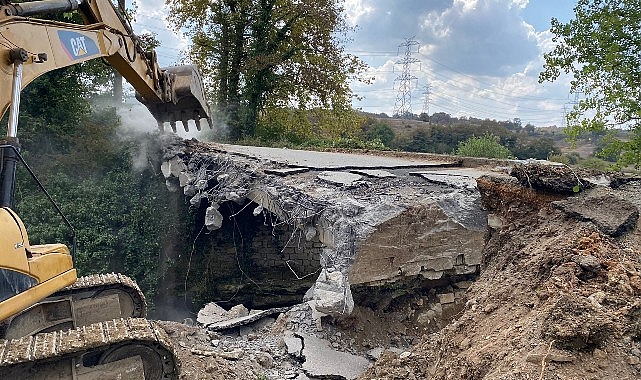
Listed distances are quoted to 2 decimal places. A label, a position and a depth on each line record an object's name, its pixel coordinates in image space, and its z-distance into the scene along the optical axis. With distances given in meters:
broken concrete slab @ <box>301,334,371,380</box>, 4.57
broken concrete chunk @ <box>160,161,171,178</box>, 8.94
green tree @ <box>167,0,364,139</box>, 16.91
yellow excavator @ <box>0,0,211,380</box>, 3.15
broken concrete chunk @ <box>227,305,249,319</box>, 7.06
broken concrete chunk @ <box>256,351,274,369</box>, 4.75
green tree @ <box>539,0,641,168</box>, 8.86
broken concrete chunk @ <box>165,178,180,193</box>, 9.09
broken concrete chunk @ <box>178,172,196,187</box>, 8.06
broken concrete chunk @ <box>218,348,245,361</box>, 4.88
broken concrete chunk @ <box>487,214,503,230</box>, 3.78
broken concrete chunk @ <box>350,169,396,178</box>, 6.15
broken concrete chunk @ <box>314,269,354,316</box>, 4.68
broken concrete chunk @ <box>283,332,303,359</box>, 4.87
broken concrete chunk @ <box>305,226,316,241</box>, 5.26
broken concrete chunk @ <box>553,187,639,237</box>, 2.92
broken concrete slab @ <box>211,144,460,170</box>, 7.12
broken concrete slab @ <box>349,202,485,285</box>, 4.88
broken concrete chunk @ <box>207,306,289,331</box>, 6.21
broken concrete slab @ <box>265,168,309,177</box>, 6.47
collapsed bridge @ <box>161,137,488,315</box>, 4.84
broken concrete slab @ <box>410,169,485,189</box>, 5.83
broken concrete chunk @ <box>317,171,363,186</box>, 5.74
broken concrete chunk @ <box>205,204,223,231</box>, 7.10
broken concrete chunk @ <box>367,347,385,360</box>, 4.97
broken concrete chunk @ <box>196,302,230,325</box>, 6.94
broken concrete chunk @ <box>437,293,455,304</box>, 5.77
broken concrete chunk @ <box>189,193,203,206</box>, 7.54
